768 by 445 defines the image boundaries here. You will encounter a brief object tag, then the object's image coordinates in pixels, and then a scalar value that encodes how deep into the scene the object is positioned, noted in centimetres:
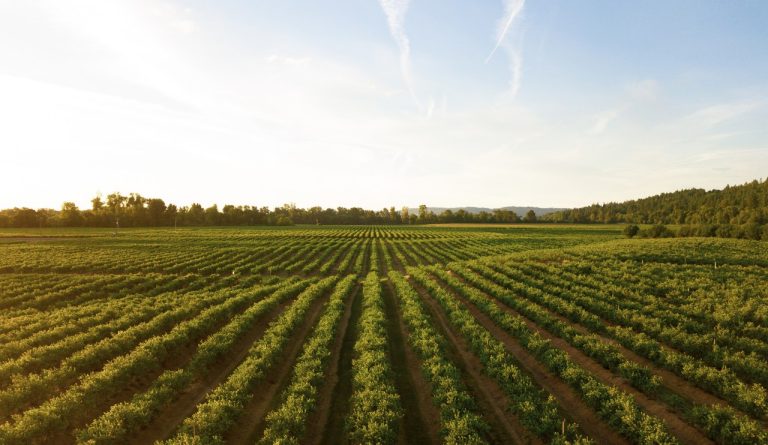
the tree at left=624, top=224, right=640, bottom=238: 7709
